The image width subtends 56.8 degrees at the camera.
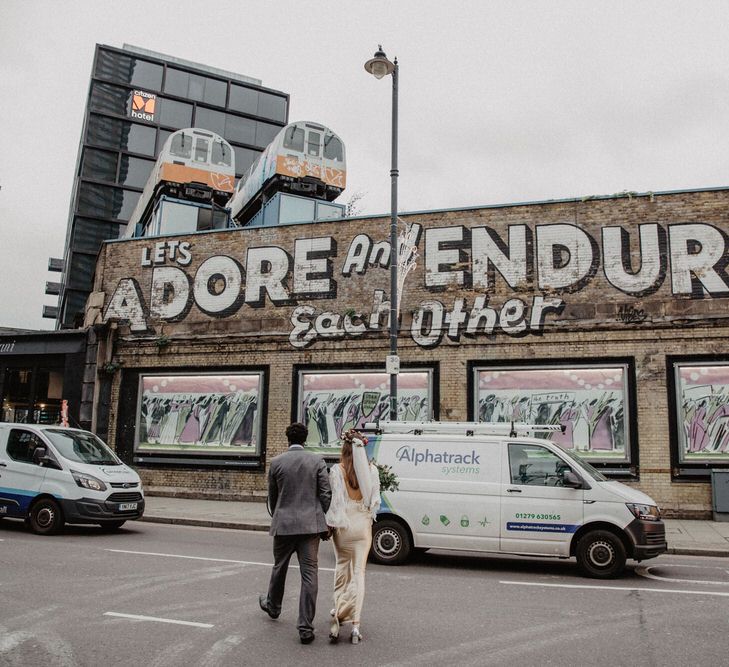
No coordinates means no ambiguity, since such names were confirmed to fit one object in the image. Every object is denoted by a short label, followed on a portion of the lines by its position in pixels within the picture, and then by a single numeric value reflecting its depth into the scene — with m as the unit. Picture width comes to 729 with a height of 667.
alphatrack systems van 8.97
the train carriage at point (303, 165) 23.64
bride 5.97
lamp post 13.65
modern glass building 56.69
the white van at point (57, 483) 11.52
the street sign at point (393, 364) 13.73
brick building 15.51
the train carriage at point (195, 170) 25.88
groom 5.82
